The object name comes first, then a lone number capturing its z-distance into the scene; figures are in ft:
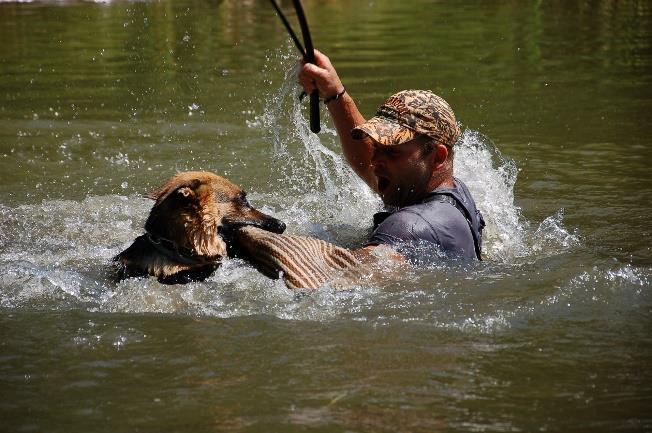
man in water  37.40
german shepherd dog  35.73
